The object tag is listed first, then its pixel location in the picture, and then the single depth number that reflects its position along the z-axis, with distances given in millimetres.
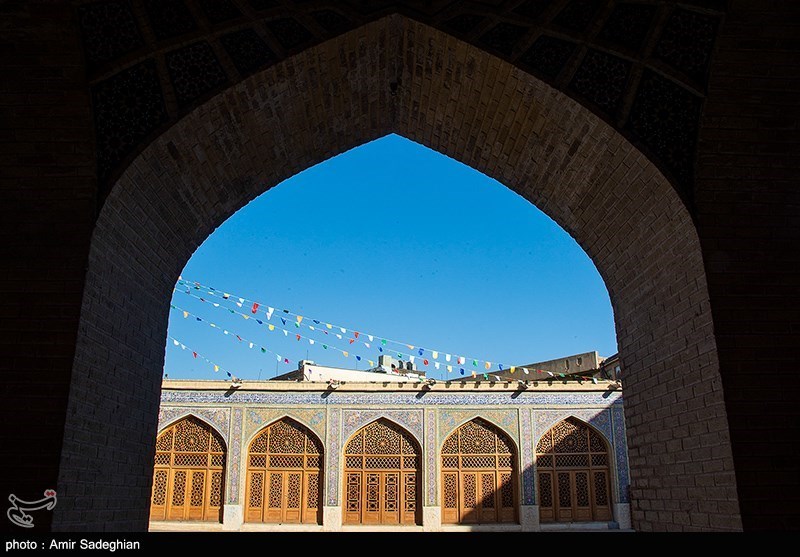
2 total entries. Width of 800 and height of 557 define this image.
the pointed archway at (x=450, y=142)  4223
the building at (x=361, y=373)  22328
